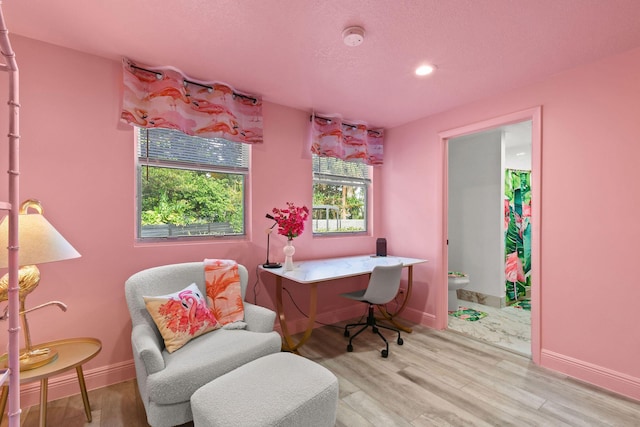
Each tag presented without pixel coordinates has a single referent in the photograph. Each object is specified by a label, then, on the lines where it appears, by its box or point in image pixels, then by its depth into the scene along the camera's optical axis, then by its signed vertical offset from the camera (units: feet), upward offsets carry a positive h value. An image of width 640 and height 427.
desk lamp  9.19 -1.64
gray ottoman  4.25 -2.88
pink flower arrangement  8.91 -0.26
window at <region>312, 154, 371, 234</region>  11.51 +0.71
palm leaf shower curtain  14.07 -0.96
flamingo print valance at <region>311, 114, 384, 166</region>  10.89 +2.84
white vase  8.89 -1.34
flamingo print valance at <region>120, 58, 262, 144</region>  7.40 +2.94
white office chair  8.72 -2.26
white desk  8.07 -1.74
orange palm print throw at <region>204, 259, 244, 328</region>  7.22 -1.98
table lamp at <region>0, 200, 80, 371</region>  4.51 -0.66
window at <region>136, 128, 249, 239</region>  8.02 +0.80
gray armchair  5.12 -2.77
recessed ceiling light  7.59 +3.75
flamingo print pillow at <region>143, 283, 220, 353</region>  6.13 -2.26
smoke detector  6.06 +3.71
